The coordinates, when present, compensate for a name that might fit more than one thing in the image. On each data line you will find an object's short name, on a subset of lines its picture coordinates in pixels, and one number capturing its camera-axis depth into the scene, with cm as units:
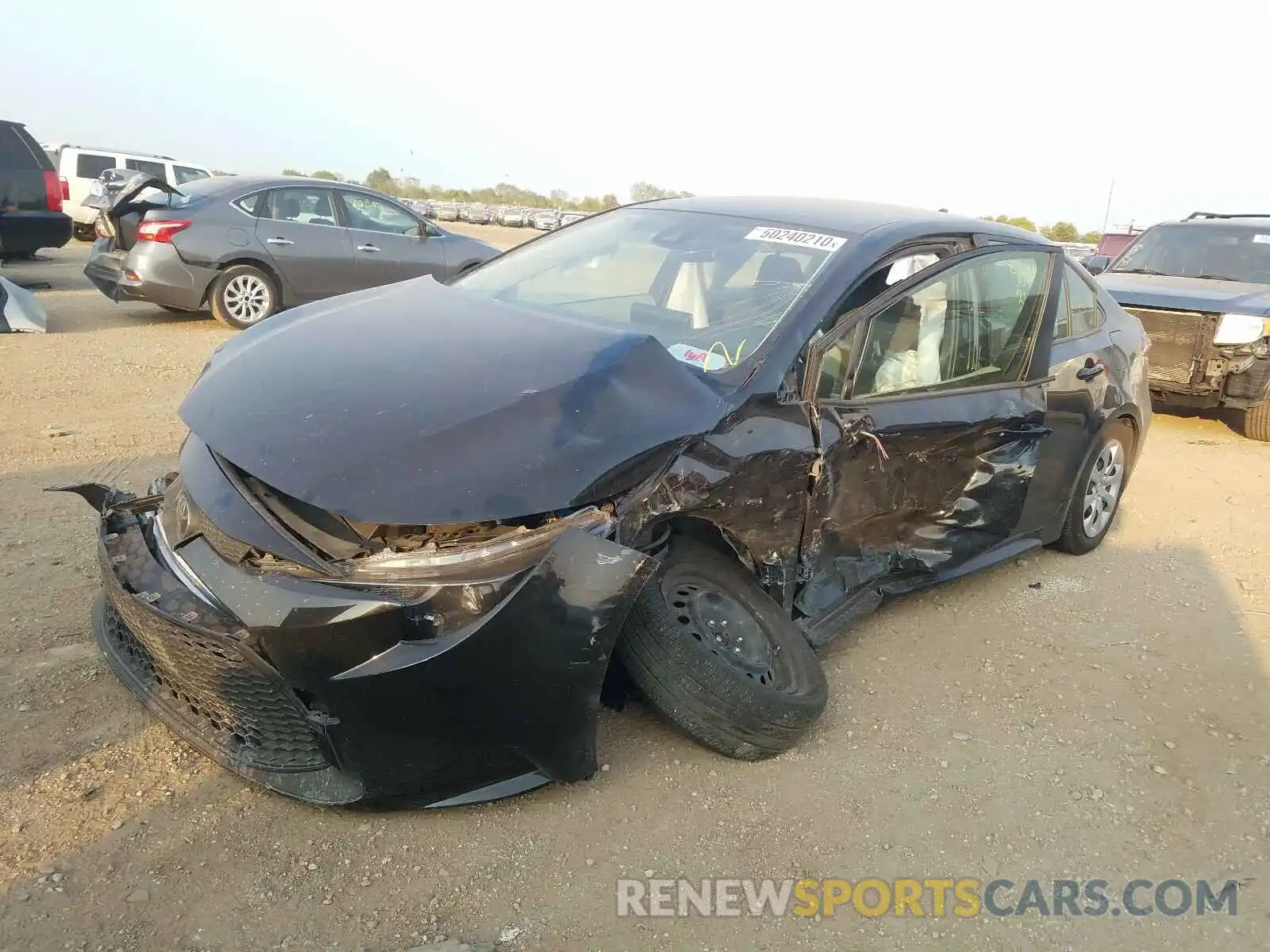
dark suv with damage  714
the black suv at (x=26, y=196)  1021
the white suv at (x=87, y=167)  1568
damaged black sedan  221
